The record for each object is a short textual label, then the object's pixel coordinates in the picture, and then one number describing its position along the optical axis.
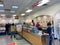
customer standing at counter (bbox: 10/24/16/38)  5.01
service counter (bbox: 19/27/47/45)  2.39
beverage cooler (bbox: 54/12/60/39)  4.39
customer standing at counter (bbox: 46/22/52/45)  2.44
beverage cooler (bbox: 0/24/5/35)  6.81
